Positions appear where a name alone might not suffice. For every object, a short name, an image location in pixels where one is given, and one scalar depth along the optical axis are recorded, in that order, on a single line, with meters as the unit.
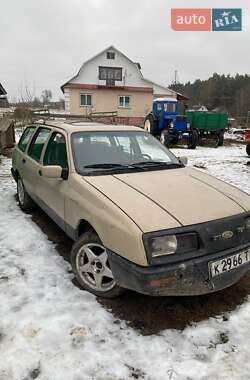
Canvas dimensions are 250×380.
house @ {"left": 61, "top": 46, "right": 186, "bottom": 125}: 30.33
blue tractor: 17.00
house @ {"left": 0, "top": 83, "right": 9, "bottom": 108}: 20.15
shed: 11.91
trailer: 18.31
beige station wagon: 2.53
